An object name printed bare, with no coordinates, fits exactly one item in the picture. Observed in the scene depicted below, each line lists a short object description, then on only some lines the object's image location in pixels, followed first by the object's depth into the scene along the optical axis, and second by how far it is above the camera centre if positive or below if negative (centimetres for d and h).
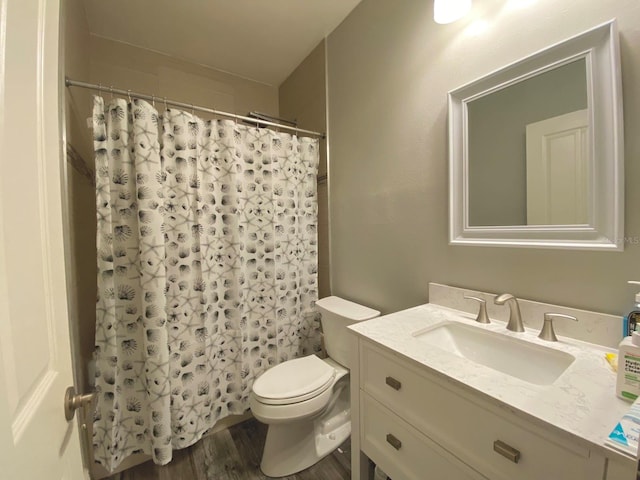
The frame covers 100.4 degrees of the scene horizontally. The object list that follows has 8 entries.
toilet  127 -83
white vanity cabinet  56 -54
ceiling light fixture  105 +87
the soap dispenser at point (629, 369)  57 -32
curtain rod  123 +72
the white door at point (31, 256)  35 -2
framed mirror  81 +27
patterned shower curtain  133 -19
